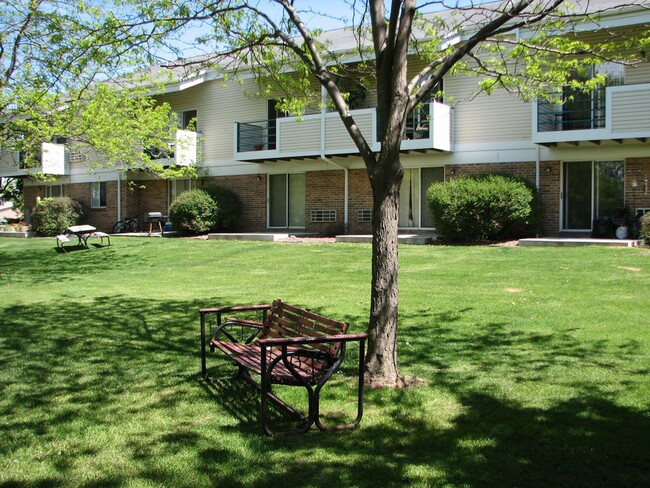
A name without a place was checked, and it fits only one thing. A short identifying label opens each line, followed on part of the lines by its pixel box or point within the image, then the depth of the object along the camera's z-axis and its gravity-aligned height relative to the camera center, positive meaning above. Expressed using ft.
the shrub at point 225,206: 75.97 +1.16
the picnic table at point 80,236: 65.28 -1.94
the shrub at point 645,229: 48.39 -1.11
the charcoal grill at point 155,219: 83.07 -0.35
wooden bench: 15.21 -3.57
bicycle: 90.17 -1.31
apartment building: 56.13 +6.18
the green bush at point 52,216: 92.63 +0.10
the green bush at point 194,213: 73.46 +0.36
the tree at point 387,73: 18.11 +4.35
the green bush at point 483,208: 54.34 +0.56
